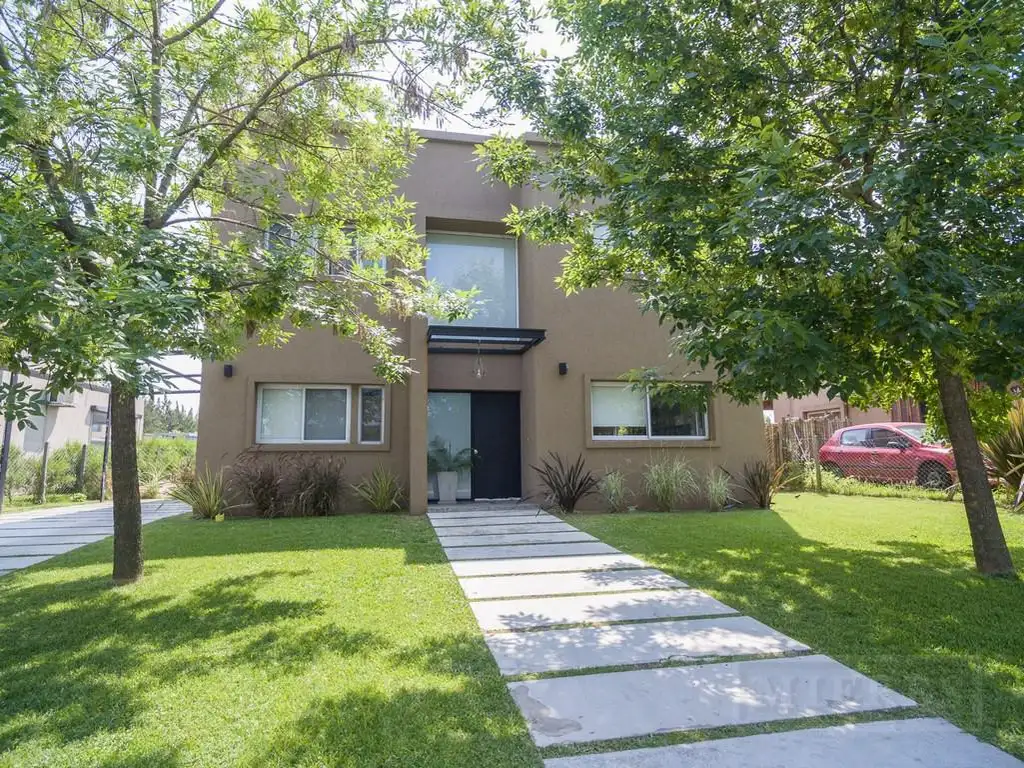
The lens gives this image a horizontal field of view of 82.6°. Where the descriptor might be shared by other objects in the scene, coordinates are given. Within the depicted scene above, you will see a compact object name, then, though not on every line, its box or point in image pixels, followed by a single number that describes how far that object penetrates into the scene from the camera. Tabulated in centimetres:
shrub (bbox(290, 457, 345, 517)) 948
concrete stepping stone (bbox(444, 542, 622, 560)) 632
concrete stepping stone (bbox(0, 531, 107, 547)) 751
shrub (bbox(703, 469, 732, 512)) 991
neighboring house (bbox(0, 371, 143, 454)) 1727
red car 1156
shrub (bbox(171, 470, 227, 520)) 924
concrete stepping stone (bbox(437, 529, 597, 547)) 704
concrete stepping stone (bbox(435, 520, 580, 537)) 777
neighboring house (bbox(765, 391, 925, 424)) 1738
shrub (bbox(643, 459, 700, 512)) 991
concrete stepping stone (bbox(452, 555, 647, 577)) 568
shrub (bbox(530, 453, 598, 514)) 955
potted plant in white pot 1045
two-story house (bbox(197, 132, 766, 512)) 984
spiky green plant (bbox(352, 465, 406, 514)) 980
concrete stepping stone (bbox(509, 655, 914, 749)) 262
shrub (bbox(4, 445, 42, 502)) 1293
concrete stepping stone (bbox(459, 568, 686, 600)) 495
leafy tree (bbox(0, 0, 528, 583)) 317
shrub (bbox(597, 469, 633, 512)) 975
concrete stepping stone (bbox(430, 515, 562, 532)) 846
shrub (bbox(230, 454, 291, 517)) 941
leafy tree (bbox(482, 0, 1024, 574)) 340
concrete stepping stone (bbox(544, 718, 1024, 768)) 228
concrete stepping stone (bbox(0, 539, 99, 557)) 675
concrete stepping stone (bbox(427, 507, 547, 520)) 921
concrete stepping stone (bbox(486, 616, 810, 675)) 339
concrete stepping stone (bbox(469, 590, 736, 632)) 416
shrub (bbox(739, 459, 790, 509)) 1016
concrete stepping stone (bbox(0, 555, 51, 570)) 604
